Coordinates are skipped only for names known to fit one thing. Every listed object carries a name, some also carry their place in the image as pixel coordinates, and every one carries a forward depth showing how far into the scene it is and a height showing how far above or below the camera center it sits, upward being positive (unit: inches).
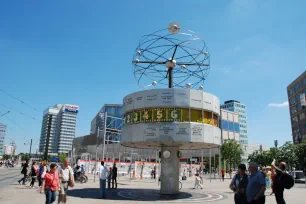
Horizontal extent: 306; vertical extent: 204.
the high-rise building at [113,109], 5034.5 +841.9
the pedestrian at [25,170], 840.9 -61.7
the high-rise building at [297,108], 3368.6 +675.7
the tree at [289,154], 2288.9 +22.1
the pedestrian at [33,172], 774.5 -63.3
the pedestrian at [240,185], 322.7 -37.7
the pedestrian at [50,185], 366.9 -47.2
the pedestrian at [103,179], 594.2 -60.6
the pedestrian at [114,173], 849.5 -65.8
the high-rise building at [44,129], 7369.1 +647.3
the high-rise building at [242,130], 7440.0 +759.1
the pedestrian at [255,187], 281.5 -33.8
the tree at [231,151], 2546.8 +41.6
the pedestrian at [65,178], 400.9 -40.5
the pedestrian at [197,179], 934.7 -87.5
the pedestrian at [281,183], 332.2 -33.6
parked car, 1607.4 -113.8
